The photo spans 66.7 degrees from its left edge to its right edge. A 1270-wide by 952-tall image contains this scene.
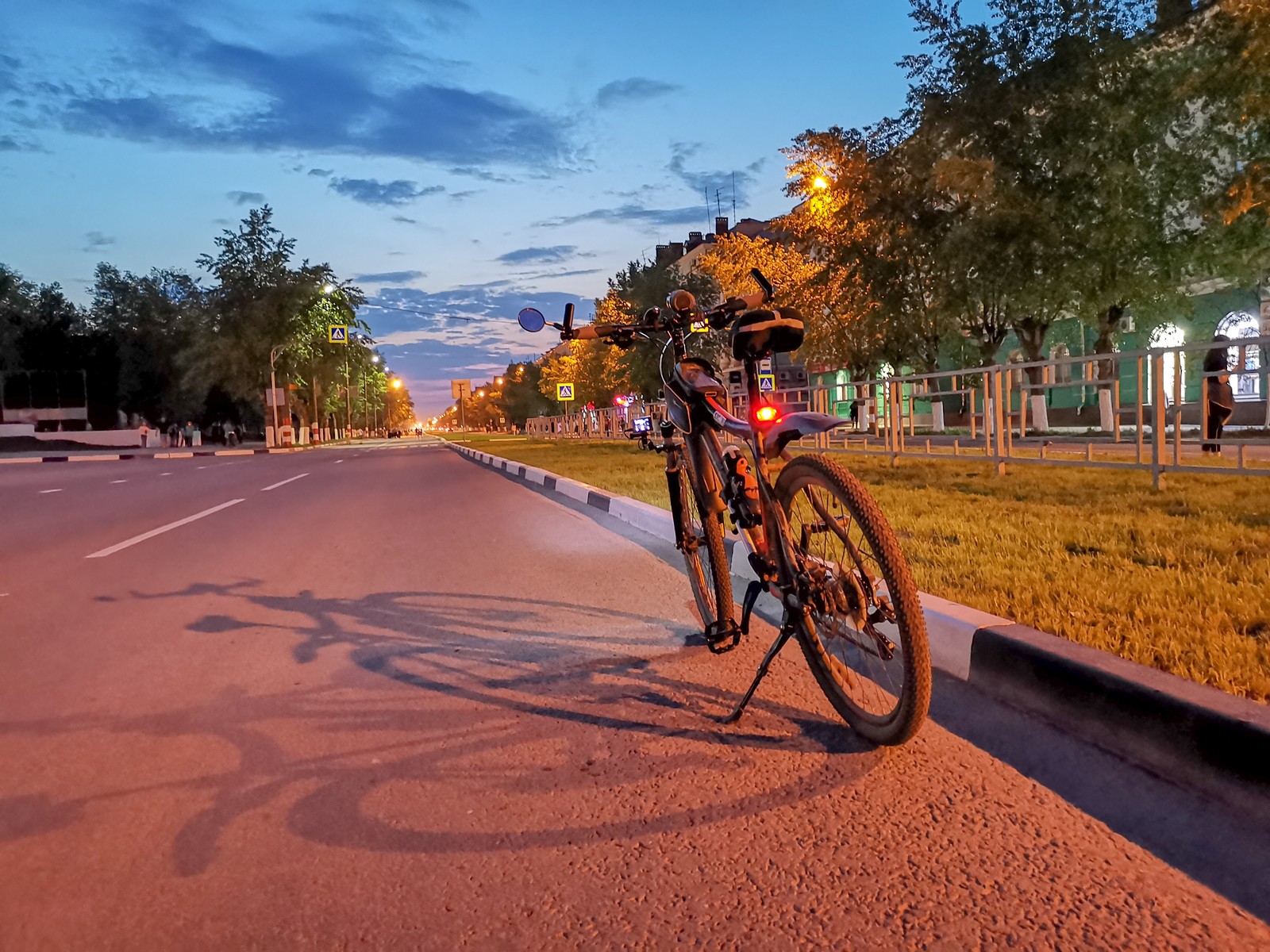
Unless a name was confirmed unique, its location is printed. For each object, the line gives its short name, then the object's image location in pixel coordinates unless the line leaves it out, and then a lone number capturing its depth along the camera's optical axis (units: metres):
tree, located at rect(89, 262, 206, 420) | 68.50
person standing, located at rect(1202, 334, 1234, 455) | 9.00
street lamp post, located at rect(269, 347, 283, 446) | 51.22
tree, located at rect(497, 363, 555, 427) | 122.06
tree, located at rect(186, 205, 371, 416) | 54.06
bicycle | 2.94
